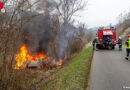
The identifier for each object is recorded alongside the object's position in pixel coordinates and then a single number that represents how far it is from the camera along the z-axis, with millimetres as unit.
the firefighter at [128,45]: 8258
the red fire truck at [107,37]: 13414
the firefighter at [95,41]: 12927
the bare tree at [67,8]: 20247
